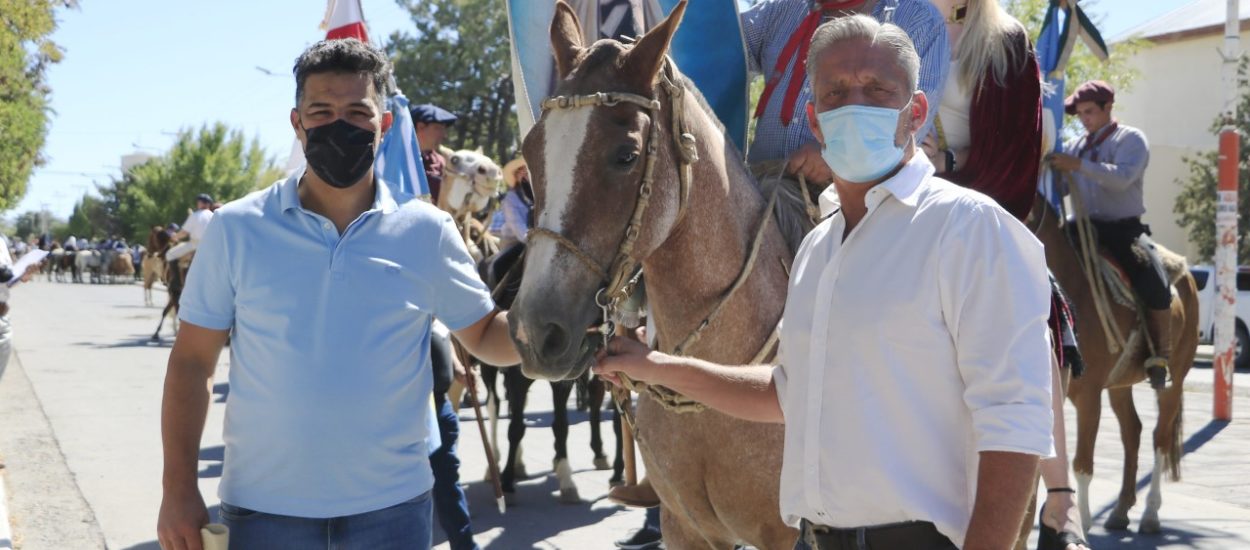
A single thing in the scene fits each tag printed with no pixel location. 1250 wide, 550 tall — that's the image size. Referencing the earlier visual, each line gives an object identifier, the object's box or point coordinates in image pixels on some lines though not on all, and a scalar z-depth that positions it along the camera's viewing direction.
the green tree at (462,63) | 39.97
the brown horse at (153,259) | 24.44
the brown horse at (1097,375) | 7.01
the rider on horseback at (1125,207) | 7.32
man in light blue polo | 2.70
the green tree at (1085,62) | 20.95
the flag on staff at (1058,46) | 5.72
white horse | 7.81
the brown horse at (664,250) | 2.71
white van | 18.98
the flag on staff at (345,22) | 7.70
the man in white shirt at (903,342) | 1.95
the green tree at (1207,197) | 27.95
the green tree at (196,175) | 71.12
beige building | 36.00
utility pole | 11.77
